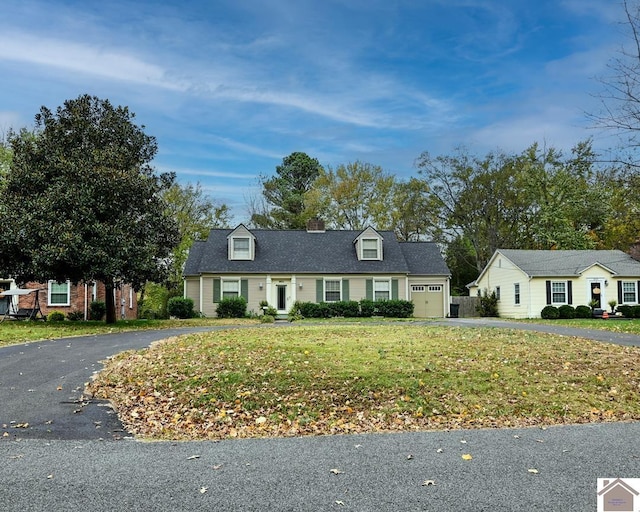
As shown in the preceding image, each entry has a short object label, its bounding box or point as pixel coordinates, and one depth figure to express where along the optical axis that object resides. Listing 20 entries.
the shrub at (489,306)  35.28
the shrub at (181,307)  28.97
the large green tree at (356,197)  44.97
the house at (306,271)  30.67
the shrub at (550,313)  30.62
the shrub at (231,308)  29.41
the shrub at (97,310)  28.48
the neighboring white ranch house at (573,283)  32.25
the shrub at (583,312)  30.95
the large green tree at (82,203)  19.41
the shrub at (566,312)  30.91
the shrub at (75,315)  27.84
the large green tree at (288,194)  48.44
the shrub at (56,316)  26.17
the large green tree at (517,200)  41.88
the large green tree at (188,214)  41.50
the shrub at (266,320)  24.89
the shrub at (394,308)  29.94
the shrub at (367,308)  29.72
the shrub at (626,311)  30.62
